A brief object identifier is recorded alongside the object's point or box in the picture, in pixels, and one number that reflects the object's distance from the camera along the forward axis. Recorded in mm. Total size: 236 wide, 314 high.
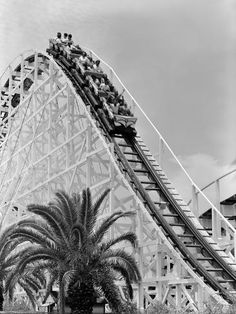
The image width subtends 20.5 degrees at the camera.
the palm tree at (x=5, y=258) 21312
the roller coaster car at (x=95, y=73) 26536
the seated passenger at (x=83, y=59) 27738
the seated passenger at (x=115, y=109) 23792
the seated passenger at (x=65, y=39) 30891
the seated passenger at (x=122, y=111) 24031
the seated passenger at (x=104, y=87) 25602
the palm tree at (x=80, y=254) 17281
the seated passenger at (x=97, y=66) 27722
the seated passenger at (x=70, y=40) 30984
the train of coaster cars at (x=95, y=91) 23297
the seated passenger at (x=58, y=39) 30500
